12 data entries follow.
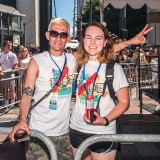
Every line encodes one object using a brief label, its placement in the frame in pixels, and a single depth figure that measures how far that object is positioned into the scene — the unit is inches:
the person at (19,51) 255.7
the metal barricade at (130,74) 298.5
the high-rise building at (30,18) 1919.3
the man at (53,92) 70.3
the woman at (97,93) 67.0
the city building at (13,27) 1338.5
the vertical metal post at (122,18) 473.7
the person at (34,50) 307.0
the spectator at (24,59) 241.5
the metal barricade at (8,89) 214.7
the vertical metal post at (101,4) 207.7
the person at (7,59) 251.1
